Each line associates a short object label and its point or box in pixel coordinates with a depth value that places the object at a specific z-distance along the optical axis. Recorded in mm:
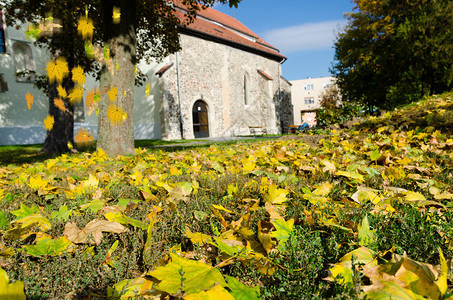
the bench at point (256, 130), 22627
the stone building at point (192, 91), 15227
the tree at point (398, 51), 11664
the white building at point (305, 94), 66750
